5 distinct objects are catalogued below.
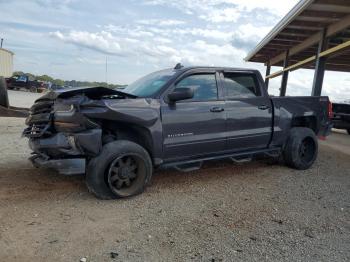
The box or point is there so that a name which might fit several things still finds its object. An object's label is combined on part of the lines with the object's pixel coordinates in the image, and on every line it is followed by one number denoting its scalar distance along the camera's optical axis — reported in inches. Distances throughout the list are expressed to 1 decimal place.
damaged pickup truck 187.8
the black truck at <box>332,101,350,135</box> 559.8
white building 1887.3
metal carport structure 463.5
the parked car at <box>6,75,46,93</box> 1496.1
